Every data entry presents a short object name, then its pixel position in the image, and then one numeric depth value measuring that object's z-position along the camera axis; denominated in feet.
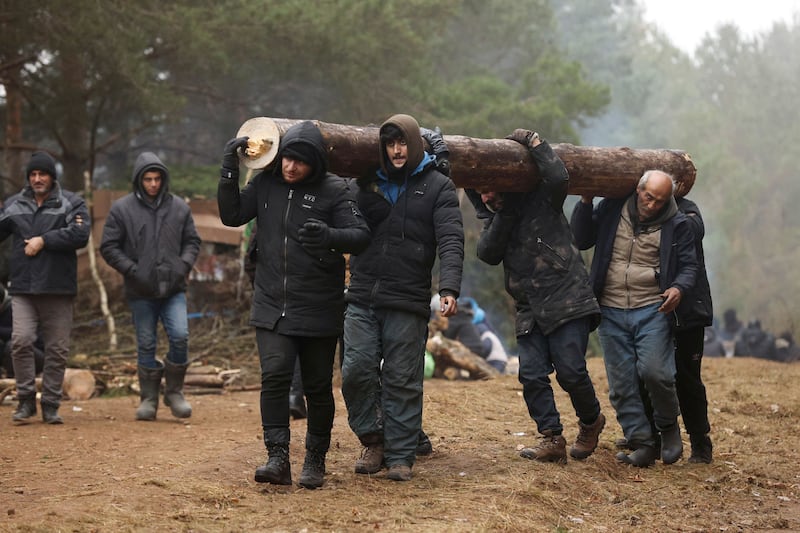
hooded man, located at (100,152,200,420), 55.22
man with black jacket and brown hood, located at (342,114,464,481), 37.95
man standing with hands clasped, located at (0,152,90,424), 54.34
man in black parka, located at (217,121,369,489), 36.12
